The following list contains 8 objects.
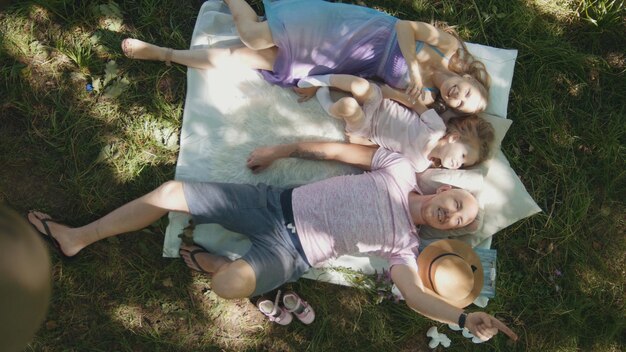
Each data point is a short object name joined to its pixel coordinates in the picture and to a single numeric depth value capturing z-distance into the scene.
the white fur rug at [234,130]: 3.43
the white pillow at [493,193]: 3.42
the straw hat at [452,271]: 3.07
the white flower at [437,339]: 3.53
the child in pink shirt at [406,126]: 3.33
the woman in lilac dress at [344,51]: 3.33
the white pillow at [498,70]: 3.78
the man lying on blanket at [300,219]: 3.15
